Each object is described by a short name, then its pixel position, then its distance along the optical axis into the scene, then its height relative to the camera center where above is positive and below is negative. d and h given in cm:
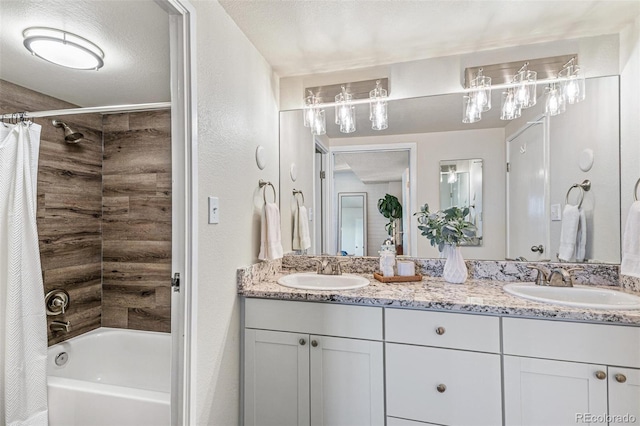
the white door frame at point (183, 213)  122 -1
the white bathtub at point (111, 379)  145 -99
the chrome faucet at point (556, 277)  157 -36
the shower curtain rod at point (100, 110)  147 +57
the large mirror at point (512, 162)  164 +29
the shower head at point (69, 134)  205 +53
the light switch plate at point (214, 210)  135 +1
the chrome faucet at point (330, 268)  194 -37
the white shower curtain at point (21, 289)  136 -36
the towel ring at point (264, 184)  185 +17
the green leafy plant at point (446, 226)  170 -9
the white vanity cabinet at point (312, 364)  142 -75
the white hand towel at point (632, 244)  133 -15
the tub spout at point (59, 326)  198 -75
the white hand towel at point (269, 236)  177 -15
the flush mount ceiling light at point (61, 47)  146 +84
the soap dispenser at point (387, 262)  181 -31
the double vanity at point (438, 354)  118 -63
